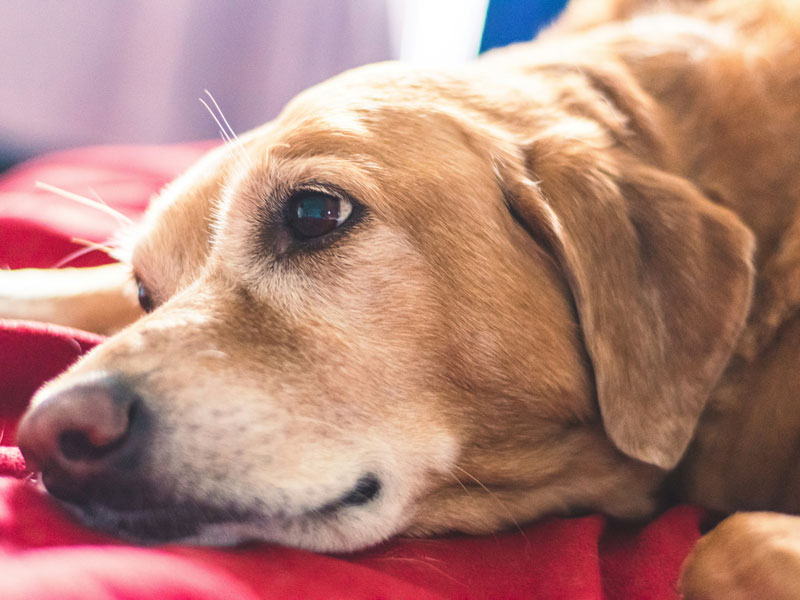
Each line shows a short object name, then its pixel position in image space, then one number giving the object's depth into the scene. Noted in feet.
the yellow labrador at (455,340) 1.46
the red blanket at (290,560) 1.30
